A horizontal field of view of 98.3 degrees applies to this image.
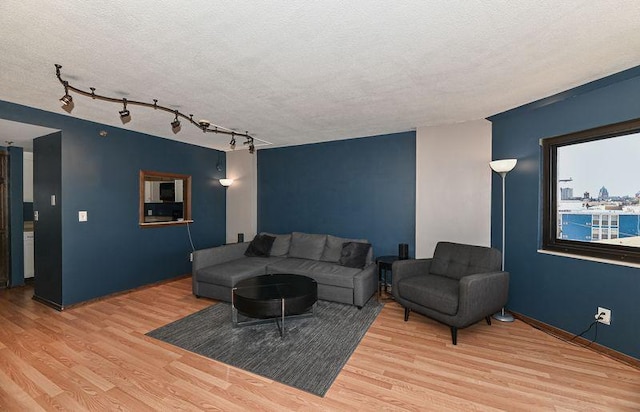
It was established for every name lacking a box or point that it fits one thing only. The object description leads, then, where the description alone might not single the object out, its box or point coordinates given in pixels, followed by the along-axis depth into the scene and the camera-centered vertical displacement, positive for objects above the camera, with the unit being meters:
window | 2.48 +0.13
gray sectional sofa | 3.64 -0.90
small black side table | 3.87 -0.90
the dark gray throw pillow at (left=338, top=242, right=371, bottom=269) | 3.91 -0.72
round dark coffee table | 2.78 -0.96
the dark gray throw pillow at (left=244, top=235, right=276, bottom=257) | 4.63 -0.71
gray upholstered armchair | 2.63 -0.86
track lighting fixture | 2.32 +1.06
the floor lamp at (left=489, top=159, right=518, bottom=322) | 3.07 +0.39
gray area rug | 2.25 -1.35
